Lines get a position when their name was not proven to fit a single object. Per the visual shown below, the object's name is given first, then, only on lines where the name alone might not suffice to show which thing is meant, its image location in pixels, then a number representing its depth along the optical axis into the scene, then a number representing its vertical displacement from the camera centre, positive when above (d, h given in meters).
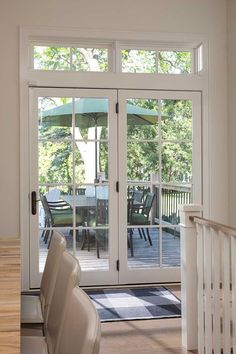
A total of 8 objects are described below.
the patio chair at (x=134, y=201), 4.67 -0.29
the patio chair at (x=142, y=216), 4.68 -0.45
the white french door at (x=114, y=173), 4.52 +0.02
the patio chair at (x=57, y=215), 4.52 -0.42
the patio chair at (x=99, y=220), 4.60 -0.48
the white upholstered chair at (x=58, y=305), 1.39 -0.45
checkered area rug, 3.61 -1.17
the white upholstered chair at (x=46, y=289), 1.88 -0.52
